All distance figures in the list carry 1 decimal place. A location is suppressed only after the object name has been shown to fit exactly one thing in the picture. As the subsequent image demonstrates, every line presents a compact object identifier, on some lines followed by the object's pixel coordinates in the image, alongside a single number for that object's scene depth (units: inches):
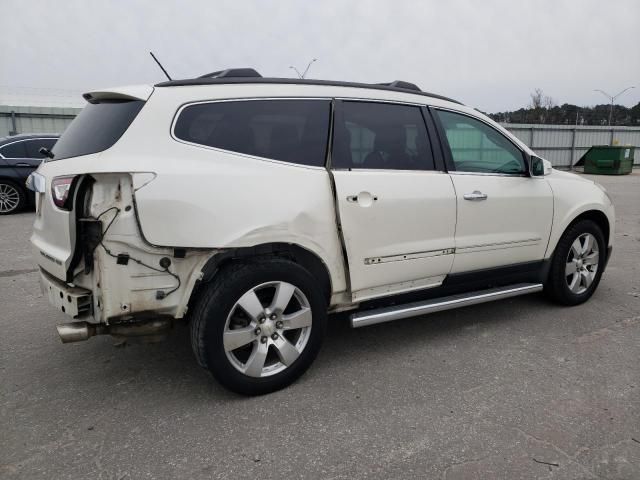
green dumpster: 872.9
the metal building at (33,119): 697.6
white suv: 100.7
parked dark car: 402.6
